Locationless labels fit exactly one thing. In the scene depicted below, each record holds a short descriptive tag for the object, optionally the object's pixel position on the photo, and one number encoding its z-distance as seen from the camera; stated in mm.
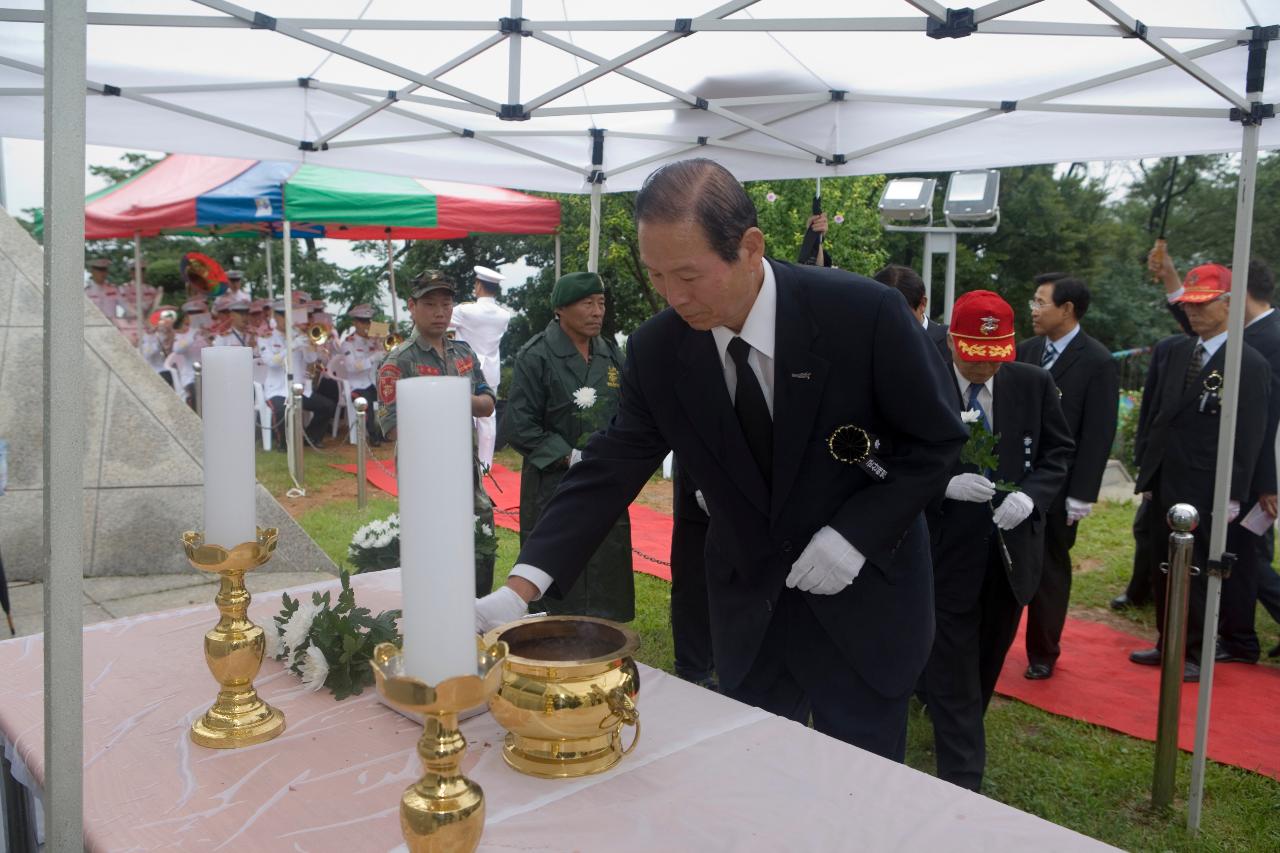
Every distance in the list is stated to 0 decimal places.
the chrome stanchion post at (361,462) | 8164
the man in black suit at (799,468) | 1817
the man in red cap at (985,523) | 3268
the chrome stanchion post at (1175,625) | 3002
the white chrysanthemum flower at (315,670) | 1624
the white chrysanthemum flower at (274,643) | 1761
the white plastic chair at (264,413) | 11359
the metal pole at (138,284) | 12078
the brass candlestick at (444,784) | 924
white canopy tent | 3240
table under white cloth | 1142
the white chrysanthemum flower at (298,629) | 1692
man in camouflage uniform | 4621
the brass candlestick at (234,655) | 1411
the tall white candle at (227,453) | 1431
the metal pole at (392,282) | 13695
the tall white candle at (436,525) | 860
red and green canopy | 9336
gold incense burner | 1263
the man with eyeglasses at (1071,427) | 4375
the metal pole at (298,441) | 9430
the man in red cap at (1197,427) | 4555
